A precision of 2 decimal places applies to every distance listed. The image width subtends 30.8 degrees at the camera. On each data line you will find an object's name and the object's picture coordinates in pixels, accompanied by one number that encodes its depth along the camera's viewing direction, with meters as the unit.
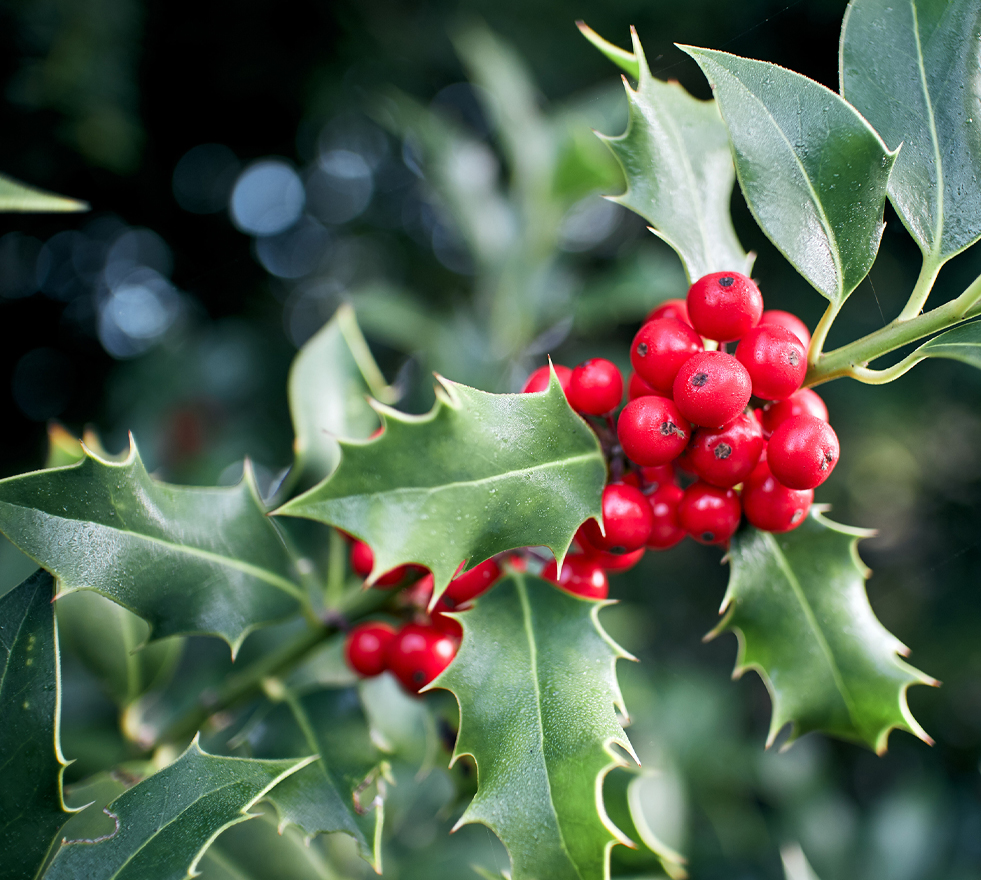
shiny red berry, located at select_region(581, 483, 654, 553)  0.21
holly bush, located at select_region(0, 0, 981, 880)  0.20
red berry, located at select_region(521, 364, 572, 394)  0.22
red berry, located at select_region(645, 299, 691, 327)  0.22
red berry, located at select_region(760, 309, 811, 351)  0.22
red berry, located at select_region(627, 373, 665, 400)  0.21
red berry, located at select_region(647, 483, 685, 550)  0.22
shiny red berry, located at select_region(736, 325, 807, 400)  0.21
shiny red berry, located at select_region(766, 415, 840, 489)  0.20
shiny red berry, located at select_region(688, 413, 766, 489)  0.21
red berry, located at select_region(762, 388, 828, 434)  0.21
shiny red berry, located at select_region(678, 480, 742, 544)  0.21
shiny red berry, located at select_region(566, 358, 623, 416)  0.21
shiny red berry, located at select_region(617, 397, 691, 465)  0.21
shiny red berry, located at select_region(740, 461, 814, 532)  0.21
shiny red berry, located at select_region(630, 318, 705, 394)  0.21
